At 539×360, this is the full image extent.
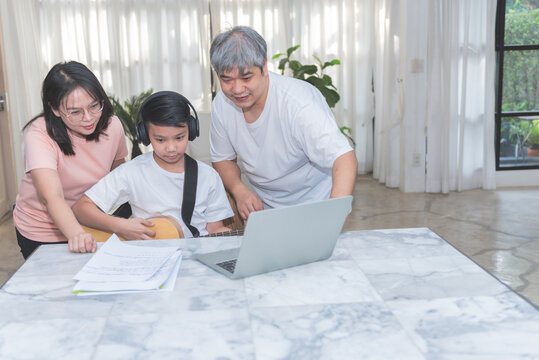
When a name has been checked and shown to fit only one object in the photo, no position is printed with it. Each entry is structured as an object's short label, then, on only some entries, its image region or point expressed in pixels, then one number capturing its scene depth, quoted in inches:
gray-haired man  61.9
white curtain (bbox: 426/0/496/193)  185.5
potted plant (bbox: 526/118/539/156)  203.0
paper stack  45.8
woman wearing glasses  62.2
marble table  35.3
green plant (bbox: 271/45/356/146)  178.7
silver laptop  44.9
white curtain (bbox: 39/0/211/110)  207.6
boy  68.6
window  196.1
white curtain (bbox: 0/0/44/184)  177.8
